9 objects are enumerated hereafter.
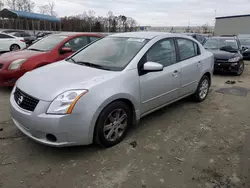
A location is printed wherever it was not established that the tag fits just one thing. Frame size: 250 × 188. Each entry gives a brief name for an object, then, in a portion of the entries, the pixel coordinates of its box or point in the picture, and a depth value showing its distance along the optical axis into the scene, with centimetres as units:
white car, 1260
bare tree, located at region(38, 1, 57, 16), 4544
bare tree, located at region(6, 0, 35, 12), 4272
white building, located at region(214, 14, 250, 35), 3859
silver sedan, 249
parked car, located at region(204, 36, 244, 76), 793
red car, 496
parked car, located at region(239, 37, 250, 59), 1266
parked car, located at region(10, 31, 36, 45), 1952
